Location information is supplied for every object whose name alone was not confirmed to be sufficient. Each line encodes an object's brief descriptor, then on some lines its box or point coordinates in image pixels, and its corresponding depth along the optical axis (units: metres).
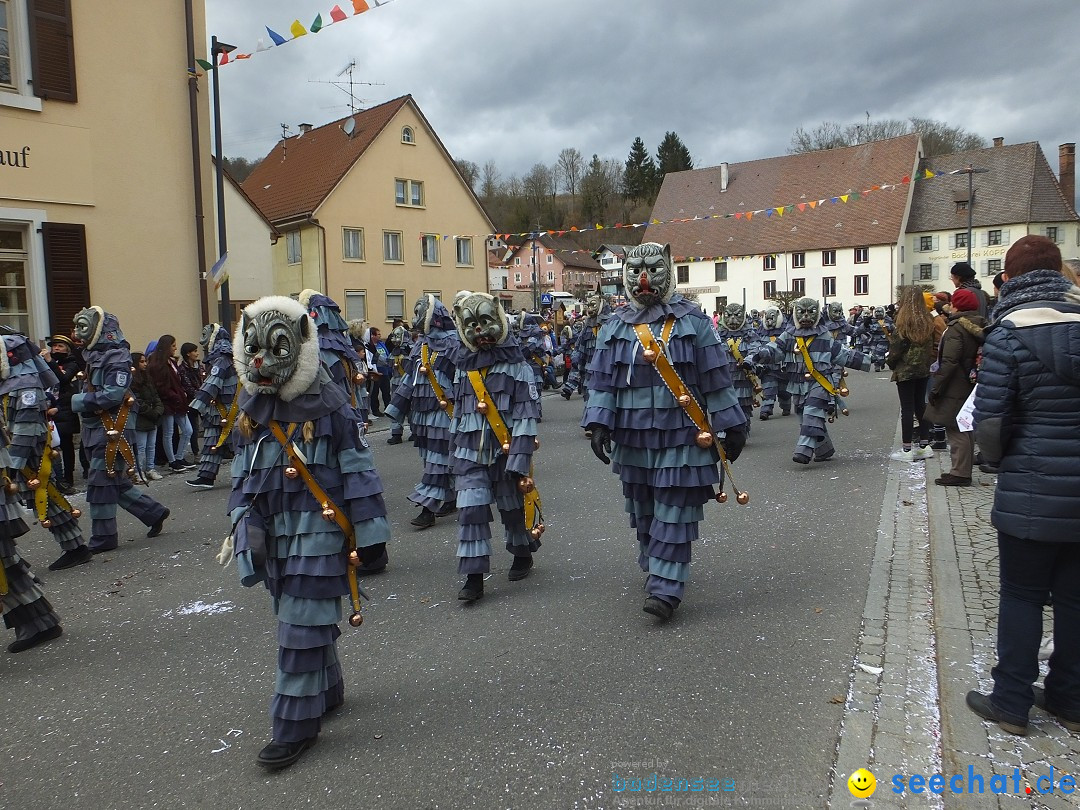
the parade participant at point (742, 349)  12.95
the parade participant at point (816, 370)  9.95
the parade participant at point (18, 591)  4.90
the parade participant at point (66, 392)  10.59
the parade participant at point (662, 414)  4.90
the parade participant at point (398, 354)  13.66
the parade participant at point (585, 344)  16.67
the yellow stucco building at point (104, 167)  13.66
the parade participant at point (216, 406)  9.39
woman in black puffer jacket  3.27
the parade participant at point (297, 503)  3.51
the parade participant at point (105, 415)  7.12
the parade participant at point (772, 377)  14.83
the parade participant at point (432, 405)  7.76
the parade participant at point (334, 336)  7.23
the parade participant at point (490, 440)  5.51
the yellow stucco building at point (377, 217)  32.06
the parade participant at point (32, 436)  6.21
